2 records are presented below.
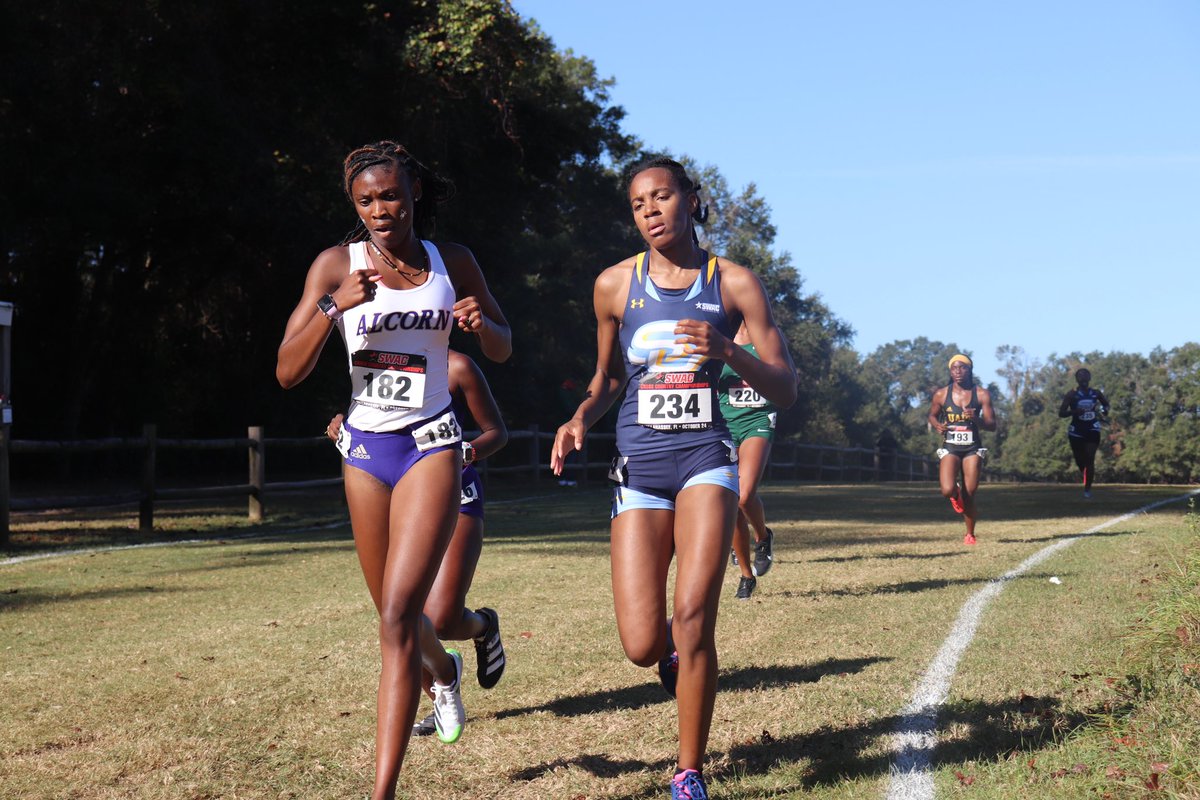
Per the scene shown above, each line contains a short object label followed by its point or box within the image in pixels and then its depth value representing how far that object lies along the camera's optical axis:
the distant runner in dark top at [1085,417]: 22.84
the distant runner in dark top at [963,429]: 13.62
